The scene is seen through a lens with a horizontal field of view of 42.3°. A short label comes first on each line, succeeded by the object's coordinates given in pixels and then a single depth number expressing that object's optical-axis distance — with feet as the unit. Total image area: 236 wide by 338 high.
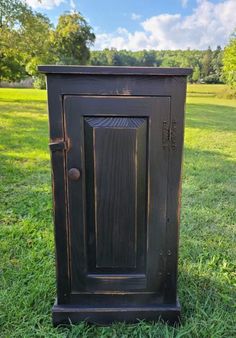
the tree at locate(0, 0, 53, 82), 36.58
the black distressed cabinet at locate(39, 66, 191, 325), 3.83
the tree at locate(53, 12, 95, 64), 94.68
